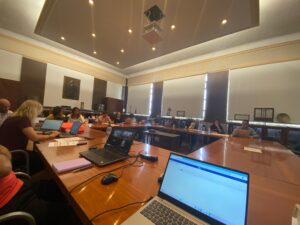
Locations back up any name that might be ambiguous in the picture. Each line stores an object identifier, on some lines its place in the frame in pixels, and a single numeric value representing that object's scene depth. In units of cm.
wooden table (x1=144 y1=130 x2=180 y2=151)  416
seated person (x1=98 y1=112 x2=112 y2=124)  499
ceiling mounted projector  302
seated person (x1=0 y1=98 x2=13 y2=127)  251
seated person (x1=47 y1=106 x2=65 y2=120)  324
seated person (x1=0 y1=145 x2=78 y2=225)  85
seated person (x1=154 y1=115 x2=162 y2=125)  671
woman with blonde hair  162
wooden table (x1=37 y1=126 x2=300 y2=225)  62
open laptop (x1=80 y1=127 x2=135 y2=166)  114
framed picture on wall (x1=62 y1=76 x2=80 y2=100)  606
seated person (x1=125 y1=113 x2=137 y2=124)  588
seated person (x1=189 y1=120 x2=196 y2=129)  525
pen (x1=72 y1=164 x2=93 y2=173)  95
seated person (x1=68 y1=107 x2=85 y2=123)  394
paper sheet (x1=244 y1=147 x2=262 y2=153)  201
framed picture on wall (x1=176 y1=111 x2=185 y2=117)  614
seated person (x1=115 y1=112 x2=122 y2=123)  656
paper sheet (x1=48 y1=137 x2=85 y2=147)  157
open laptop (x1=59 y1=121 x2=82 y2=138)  225
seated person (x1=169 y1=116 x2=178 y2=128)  590
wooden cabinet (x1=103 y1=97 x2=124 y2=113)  746
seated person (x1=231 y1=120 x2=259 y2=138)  353
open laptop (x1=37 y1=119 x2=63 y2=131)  239
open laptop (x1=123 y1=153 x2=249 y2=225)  52
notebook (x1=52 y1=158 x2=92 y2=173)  93
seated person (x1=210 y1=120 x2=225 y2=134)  467
